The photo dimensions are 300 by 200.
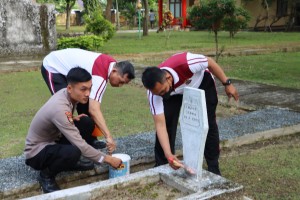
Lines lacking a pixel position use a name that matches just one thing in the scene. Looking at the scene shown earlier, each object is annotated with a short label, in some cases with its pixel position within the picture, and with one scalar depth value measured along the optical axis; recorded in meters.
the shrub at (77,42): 13.67
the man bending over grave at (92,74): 3.61
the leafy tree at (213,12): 11.84
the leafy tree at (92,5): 20.84
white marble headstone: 2.97
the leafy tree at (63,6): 37.47
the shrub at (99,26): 16.20
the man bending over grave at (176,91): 3.21
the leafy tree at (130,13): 39.83
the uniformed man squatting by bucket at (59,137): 3.20
